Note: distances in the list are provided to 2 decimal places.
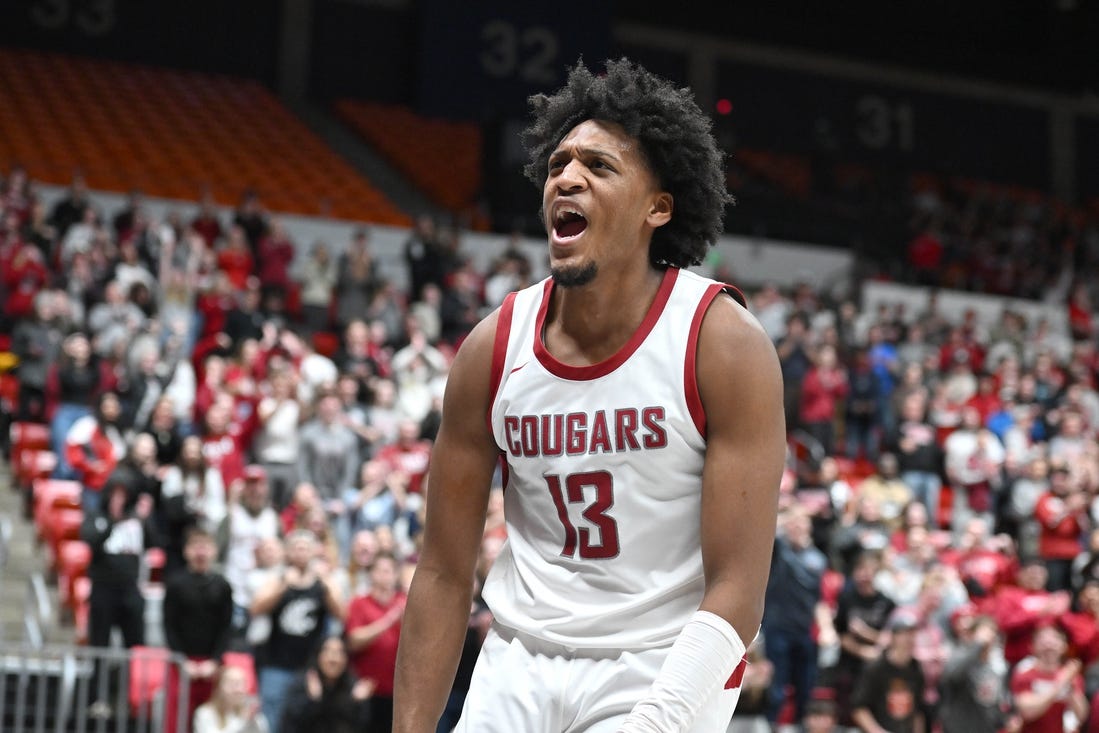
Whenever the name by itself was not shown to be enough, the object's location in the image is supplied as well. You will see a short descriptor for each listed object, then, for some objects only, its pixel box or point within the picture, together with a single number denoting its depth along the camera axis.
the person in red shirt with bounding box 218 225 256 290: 15.72
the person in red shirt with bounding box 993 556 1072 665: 11.66
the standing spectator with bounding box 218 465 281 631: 10.70
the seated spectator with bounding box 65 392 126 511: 11.45
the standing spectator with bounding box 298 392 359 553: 12.40
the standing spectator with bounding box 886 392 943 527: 15.48
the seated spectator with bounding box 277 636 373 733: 9.36
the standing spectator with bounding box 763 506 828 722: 11.30
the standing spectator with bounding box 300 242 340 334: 16.59
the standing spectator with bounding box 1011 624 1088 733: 10.59
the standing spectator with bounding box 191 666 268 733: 9.16
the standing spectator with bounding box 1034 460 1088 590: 13.95
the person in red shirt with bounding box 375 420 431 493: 12.73
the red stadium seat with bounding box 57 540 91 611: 11.07
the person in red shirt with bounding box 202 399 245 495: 11.98
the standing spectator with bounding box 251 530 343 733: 9.89
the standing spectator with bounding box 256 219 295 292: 16.42
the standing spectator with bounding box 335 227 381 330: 16.33
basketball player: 3.40
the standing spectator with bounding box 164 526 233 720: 9.84
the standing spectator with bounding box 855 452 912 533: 14.34
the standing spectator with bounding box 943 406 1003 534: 15.73
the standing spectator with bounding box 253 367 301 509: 12.46
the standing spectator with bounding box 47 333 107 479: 12.31
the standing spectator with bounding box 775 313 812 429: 16.41
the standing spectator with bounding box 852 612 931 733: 10.50
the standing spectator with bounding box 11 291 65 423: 12.90
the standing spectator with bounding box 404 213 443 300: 17.30
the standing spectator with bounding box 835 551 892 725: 11.34
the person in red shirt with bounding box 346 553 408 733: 9.77
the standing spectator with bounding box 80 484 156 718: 10.16
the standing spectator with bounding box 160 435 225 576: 10.76
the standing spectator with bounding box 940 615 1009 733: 10.66
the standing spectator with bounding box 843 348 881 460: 16.88
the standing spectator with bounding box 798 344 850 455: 16.36
